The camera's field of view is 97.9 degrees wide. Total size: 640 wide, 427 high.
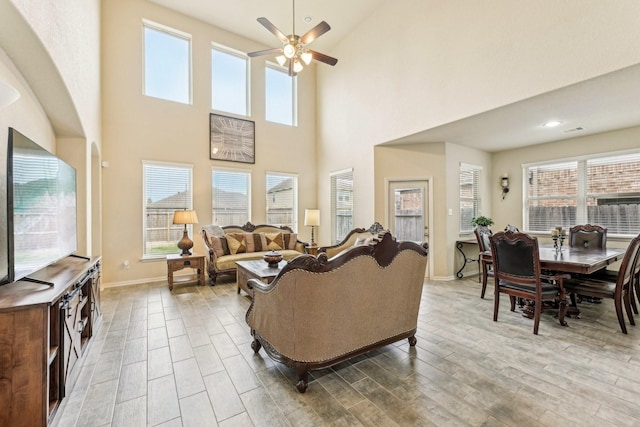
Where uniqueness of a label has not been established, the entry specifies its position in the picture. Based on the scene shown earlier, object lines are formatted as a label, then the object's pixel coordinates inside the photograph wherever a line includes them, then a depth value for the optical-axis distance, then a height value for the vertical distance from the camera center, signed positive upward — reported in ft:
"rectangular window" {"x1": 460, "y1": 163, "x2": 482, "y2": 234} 18.61 +1.20
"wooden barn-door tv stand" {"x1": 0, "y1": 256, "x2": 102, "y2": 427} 4.95 -2.54
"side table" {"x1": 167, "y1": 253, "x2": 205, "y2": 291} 15.29 -2.71
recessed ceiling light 13.54 +4.38
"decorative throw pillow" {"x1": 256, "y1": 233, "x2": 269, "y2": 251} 18.39 -1.79
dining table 9.42 -1.79
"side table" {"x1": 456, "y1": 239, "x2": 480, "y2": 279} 17.57 -2.61
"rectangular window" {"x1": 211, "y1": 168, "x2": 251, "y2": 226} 19.53 +1.34
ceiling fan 11.64 +7.45
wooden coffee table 11.53 -2.48
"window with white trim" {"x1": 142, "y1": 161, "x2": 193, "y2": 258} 17.38 +0.87
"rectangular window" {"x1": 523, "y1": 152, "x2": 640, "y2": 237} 14.76 +1.04
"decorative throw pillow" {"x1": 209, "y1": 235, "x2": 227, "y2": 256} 16.69 -1.79
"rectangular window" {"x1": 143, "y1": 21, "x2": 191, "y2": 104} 17.65 +9.98
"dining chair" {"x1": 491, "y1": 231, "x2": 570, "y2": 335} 9.65 -2.28
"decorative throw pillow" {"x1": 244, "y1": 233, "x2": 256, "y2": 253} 18.01 -1.83
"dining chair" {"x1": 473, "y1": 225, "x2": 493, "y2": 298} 12.38 -1.81
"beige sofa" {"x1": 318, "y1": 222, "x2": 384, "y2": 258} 13.66 -1.25
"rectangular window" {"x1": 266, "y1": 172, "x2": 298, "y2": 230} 21.76 +1.22
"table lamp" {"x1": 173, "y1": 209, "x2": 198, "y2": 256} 16.19 -0.33
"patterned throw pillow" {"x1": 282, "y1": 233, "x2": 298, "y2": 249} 19.56 -1.82
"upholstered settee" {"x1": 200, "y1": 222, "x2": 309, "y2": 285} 16.34 -1.89
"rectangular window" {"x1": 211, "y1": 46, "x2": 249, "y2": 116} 19.79 +9.79
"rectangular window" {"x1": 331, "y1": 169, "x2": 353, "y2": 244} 21.07 +0.76
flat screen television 5.64 +0.22
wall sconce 19.42 +1.98
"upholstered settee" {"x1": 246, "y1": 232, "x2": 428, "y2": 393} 6.32 -2.25
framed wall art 19.26 +5.43
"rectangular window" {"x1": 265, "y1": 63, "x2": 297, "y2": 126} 22.07 +9.64
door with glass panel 17.88 +0.26
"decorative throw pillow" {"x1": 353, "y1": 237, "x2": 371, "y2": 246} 13.21 -1.28
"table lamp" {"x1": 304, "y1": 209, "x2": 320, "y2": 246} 19.95 -0.28
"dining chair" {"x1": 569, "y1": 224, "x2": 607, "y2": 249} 13.35 -1.26
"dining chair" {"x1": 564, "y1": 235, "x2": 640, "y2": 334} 9.53 -2.74
